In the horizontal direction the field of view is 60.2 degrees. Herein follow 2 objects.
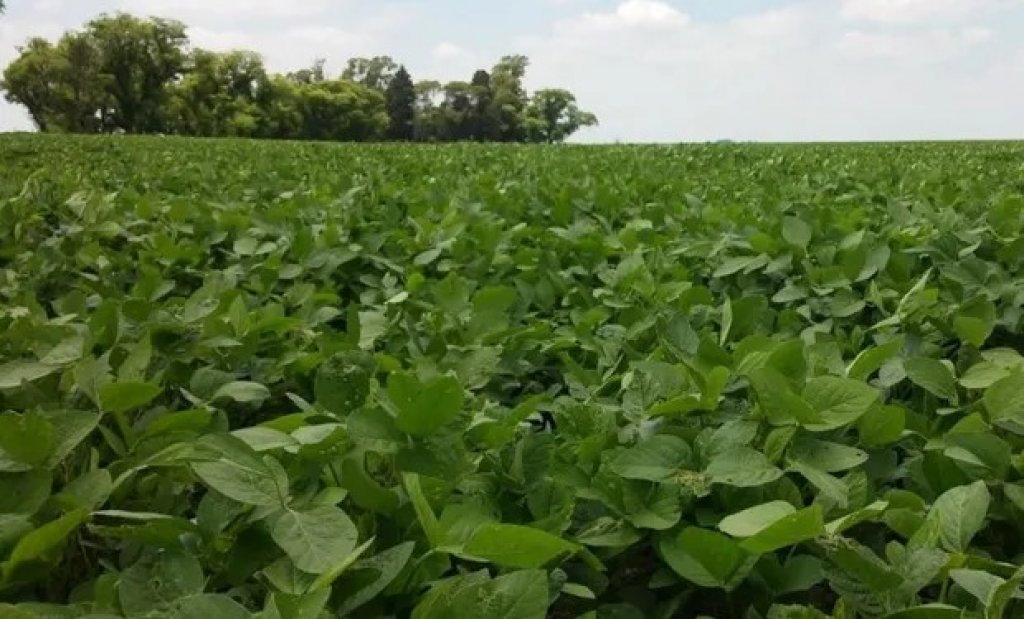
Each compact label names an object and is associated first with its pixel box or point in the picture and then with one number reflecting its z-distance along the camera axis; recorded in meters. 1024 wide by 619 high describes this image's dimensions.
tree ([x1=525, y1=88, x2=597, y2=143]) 85.44
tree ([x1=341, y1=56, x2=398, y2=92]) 84.12
